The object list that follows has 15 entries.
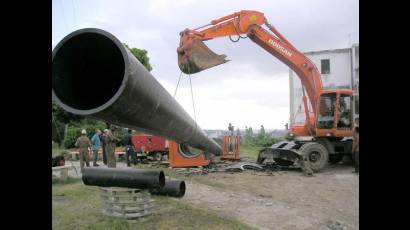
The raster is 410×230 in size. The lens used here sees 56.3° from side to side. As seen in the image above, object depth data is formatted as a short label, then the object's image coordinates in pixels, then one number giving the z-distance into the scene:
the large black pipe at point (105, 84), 2.16
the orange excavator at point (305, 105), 12.78
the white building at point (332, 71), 21.27
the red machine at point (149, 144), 16.17
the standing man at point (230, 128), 15.49
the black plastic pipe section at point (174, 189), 6.27
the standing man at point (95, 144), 14.01
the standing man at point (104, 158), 14.31
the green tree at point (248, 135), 27.12
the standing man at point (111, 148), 11.57
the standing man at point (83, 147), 12.91
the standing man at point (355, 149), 12.22
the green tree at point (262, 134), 26.89
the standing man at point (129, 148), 13.85
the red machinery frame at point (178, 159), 13.28
